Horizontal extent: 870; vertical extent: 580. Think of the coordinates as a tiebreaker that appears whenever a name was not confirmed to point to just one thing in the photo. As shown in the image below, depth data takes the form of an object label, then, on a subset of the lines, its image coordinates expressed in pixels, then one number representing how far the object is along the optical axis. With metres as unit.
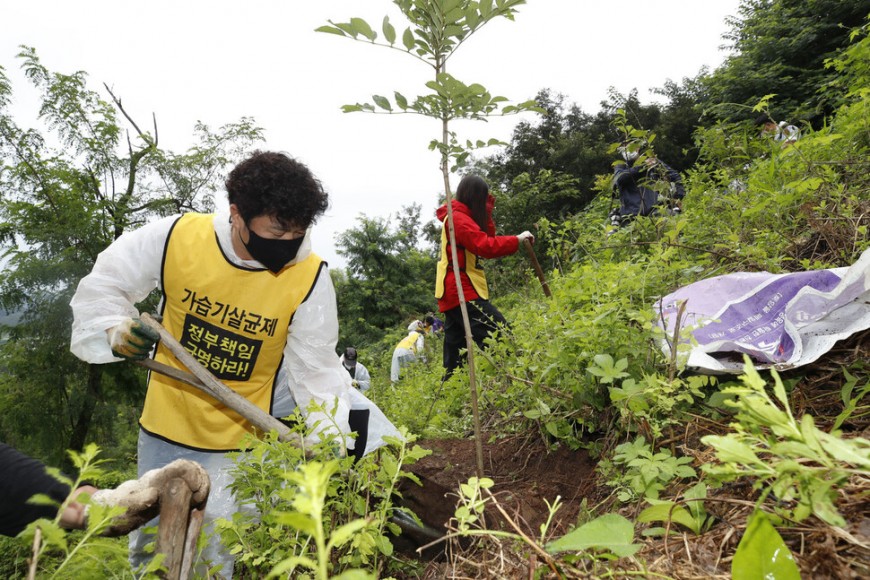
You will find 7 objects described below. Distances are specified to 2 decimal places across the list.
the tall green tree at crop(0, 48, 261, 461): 9.87
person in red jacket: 3.76
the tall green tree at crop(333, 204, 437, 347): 24.33
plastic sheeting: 1.62
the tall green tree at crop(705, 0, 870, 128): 12.12
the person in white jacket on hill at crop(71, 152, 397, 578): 2.15
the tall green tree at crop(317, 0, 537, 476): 1.51
